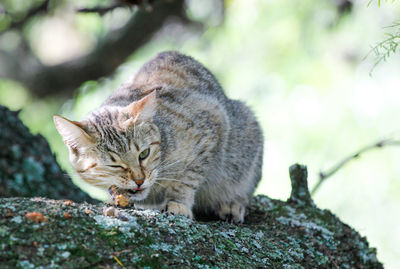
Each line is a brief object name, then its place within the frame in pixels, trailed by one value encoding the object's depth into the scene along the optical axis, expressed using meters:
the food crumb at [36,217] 4.14
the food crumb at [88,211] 4.52
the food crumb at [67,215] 4.31
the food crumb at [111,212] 4.66
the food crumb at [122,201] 5.42
